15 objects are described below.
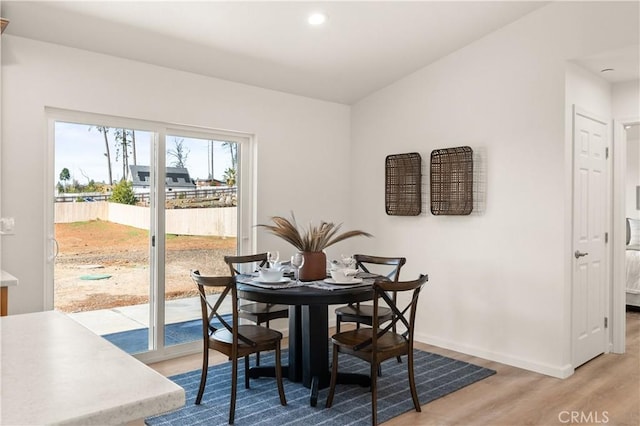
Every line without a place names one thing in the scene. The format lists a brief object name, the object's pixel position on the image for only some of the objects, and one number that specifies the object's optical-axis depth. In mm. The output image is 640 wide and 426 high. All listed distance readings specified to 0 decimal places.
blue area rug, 2912
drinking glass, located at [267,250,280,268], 3488
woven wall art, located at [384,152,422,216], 4656
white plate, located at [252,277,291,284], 3203
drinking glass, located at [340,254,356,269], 3547
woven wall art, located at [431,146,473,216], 4223
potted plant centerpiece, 3393
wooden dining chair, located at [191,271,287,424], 2889
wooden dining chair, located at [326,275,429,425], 2807
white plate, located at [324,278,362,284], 3223
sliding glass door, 3584
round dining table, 2936
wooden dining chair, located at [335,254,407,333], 3613
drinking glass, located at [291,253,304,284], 3367
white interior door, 3814
